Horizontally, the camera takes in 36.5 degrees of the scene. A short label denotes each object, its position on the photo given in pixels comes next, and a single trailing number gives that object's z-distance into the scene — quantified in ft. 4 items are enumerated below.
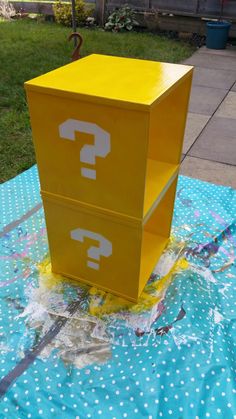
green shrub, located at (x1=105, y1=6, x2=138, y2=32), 22.36
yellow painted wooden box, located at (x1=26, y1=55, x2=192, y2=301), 3.95
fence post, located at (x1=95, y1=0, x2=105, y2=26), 22.74
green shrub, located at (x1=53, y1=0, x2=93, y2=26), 22.53
